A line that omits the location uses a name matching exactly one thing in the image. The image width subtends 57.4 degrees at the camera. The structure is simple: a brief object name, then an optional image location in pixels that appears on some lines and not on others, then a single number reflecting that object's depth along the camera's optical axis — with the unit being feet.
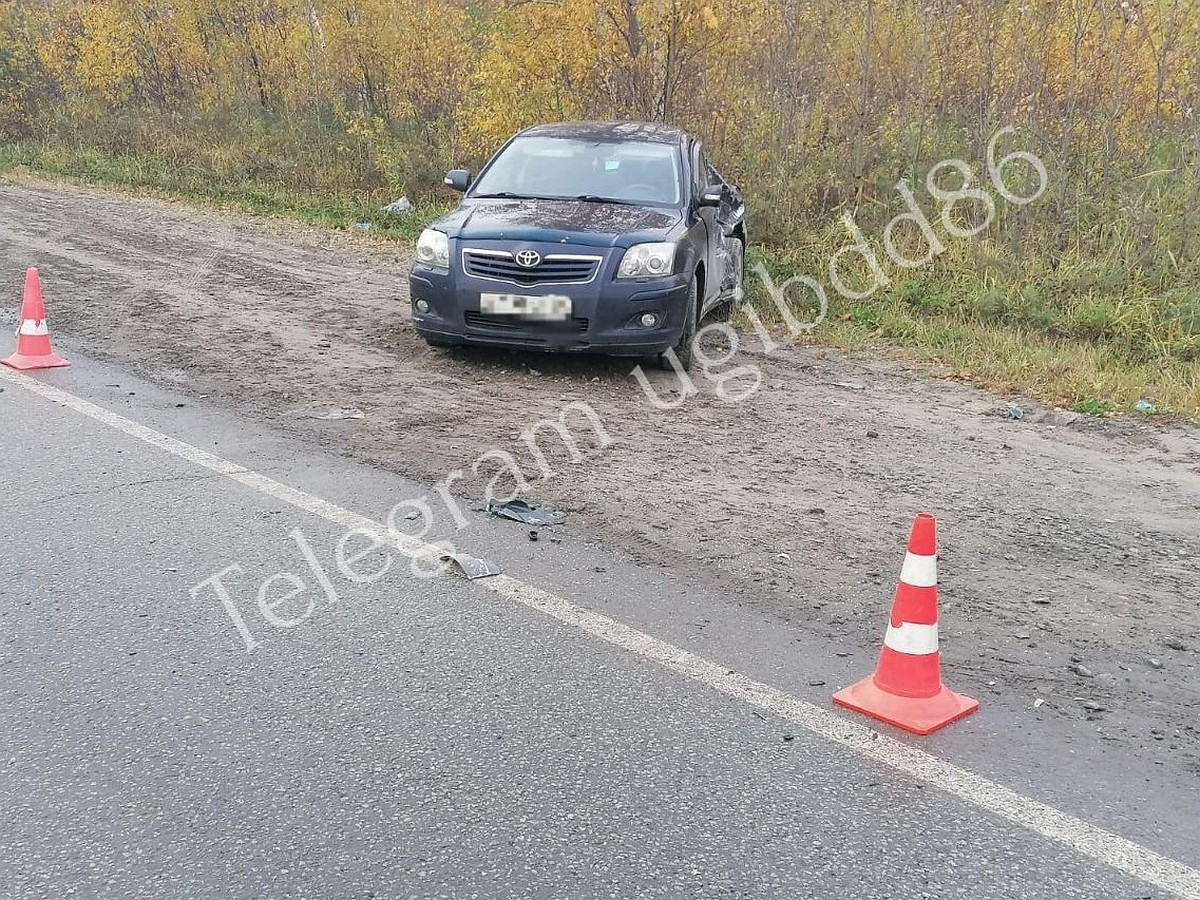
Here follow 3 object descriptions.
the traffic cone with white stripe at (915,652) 11.21
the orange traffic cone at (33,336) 24.67
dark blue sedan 24.27
